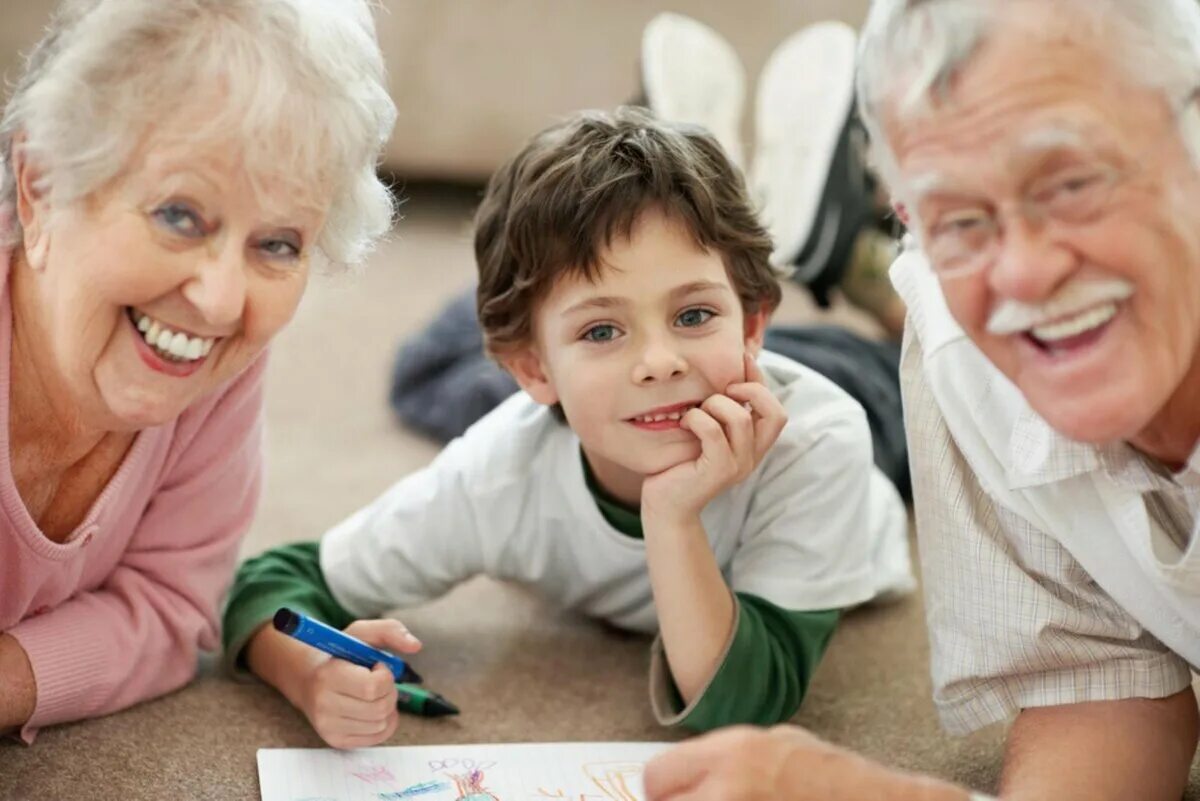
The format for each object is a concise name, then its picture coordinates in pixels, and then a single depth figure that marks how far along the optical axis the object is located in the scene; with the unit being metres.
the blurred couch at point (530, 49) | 2.81
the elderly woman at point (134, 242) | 1.05
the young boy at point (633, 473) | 1.27
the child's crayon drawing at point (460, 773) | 1.20
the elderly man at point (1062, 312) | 0.92
